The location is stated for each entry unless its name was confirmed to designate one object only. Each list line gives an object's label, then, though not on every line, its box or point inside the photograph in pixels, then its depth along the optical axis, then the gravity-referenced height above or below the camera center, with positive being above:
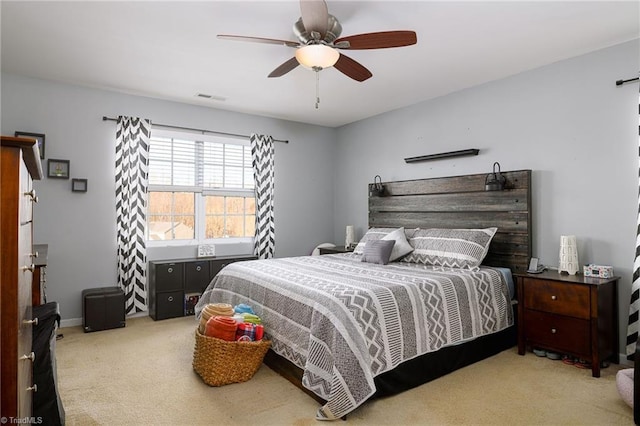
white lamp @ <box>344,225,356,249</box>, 5.46 -0.29
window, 4.73 +0.35
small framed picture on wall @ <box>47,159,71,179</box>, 4.04 +0.50
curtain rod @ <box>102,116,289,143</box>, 4.37 +1.09
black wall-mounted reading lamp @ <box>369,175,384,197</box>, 5.19 +0.37
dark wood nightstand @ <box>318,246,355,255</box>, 5.20 -0.48
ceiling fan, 2.34 +1.12
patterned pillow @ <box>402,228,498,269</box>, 3.55 -0.31
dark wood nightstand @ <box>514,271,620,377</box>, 2.85 -0.79
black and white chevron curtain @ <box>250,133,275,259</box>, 5.32 +0.28
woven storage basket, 2.67 -1.02
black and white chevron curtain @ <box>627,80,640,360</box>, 2.98 -0.72
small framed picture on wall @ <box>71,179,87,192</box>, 4.18 +0.34
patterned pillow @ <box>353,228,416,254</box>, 4.33 -0.23
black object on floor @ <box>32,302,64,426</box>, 1.75 -0.75
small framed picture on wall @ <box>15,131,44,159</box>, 3.87 +0.82
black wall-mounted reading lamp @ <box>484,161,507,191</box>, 3.81 +0.33
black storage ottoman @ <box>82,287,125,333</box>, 3.93 -0.97
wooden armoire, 0.95 -0.14
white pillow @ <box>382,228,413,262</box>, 3.95 -0.34
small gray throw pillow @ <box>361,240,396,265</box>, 3.83 -0.37
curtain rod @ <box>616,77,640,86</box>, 3.07 +1.07
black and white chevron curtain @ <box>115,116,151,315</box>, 4.39 +0.12
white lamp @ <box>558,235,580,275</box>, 3.23 -0.35
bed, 2.36 -0.66
